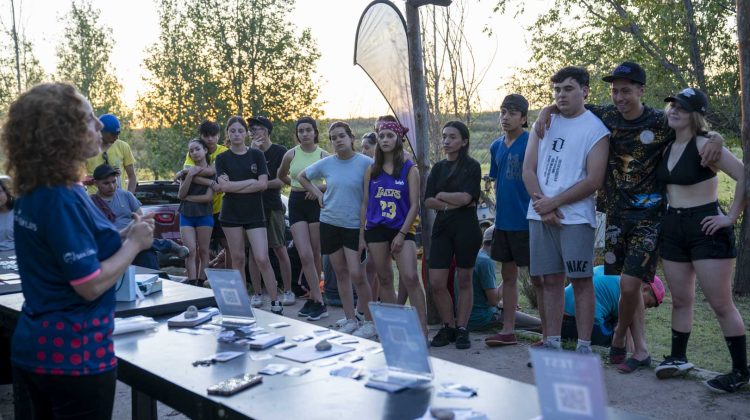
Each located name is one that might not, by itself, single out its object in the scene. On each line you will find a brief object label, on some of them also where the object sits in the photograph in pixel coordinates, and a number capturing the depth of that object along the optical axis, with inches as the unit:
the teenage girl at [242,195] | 278.2
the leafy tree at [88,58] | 861.8
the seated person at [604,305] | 229.9
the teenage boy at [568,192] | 190.1
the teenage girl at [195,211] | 312.2
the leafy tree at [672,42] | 437.7
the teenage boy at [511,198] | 219.6
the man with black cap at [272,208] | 307.1
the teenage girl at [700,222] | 176.1
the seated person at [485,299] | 253.3
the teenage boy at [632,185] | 187.3
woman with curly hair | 91.2
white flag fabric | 267.0
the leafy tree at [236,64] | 757.9
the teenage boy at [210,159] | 313.6
